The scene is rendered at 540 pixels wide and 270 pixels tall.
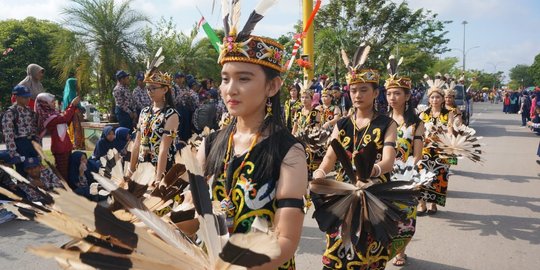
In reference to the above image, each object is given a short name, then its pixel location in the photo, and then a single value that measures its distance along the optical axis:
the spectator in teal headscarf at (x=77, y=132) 10.52
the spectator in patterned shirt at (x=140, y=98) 9.84
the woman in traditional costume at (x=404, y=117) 4.91
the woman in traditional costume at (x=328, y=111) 9.19
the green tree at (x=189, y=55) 20.19
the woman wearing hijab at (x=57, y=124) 6.82
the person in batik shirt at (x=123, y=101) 9.54
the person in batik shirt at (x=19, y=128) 6.06
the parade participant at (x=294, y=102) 9.48
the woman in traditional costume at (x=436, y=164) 6.45
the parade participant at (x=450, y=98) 8.08
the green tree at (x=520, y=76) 97.17
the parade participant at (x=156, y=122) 4.58
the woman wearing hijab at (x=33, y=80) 7.86
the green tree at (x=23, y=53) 20.00
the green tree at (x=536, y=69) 75.82
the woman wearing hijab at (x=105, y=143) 7.24
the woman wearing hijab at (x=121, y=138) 7.38
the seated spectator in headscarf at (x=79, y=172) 6.82
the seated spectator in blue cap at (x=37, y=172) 6.15
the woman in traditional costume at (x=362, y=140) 3.08
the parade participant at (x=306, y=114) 8.34
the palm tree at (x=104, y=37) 14.75
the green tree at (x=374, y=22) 24.17
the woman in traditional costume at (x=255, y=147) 1.80
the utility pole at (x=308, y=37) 12.41
